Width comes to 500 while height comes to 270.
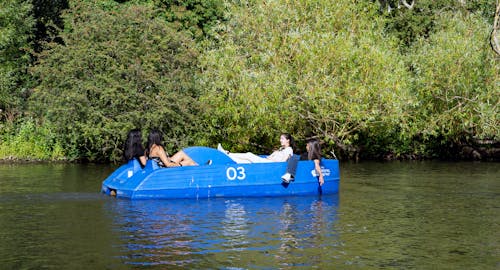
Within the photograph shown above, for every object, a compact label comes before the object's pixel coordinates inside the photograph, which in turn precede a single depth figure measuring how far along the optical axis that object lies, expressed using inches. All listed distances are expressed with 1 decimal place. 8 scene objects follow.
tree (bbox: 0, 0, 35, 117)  1460.4
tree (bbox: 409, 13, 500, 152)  1315.2
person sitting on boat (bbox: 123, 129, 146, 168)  750.5
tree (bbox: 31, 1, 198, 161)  1261.1
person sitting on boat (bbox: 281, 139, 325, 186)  772.6
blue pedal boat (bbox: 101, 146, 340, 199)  735.1
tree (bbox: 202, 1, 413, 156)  1217.4
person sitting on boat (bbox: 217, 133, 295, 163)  800.3
